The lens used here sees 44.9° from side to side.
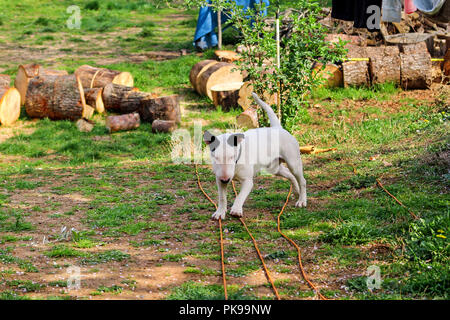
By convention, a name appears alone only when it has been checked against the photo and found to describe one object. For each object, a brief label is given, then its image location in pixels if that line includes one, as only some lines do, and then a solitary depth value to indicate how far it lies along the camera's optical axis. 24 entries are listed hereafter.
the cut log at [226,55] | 15.45
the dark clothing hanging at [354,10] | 8.94
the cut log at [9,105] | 12.61
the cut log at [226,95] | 13.11
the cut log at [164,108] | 12.41
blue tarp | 17.05
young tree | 9.95
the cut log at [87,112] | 12.91
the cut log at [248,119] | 11.22
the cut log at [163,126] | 12.04
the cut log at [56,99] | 12.78
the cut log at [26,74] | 13.98
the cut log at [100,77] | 14.06
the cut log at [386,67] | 13.18
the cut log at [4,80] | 13.27
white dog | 5.84
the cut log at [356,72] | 13.41
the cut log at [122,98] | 13.05
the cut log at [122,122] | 12.23
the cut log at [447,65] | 13.43
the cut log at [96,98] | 13.29
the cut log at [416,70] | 12.92
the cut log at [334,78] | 13.68
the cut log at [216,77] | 13.76
